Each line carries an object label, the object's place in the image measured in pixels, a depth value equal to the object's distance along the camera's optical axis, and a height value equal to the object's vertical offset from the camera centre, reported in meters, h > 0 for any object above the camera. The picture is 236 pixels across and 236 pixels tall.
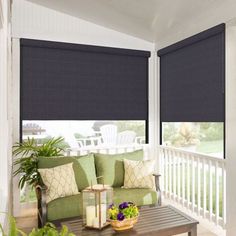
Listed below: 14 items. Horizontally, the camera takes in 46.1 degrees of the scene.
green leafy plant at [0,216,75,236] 1.15 -0.51
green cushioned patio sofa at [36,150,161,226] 3.10 -0.86
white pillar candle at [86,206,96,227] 2.42 -0.86
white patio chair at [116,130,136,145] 4.88 -0.38
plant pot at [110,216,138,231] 2.33 -0.92
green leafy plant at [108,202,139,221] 2.34 -0.83
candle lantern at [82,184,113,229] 2.41 -0.80
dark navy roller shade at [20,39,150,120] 4.14 +0.54
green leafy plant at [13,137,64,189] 3.79 -0.57
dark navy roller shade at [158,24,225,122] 3.42 +0.53
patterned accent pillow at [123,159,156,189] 3.60 -0.77
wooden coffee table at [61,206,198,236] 2.37 -0.99
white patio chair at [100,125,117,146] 4.77 -0.32
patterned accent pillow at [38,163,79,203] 3.19 -0.77
